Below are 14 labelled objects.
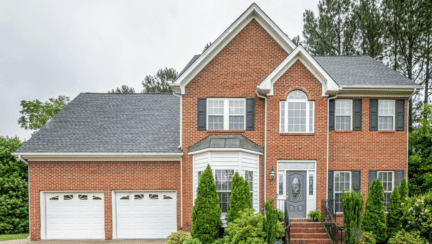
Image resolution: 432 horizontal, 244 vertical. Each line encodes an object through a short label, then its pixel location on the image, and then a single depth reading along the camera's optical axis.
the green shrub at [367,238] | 9.36
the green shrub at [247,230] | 8.17
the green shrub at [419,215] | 8.92
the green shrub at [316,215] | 10.70
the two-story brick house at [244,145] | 11.08
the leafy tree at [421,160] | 12.88
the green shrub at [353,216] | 8.89
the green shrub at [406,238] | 8.93
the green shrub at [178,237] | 9.67
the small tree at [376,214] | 9.86
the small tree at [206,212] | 9.38
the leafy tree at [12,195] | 14.92
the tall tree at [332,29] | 21.84
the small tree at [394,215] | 10.30
